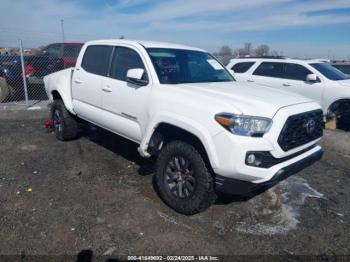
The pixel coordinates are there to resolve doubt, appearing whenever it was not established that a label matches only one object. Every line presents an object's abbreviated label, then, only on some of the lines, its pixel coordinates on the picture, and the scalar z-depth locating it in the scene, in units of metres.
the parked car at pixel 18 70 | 10.45
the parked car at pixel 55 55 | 10.84
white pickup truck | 3.12
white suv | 8.06
